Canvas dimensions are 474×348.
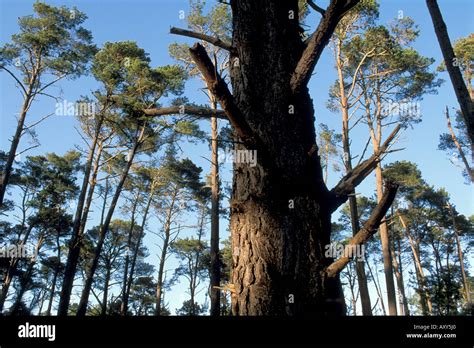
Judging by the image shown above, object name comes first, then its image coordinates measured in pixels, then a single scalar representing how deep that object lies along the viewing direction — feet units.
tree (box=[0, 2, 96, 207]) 53.88
